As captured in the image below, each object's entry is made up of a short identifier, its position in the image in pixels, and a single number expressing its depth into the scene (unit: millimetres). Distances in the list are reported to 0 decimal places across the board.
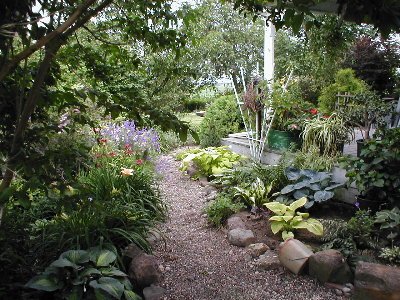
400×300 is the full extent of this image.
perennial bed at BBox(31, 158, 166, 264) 2678
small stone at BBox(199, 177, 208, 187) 5508
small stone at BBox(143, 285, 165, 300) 2500
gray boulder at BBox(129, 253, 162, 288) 2615
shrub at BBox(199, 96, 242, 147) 7367
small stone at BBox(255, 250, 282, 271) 3016
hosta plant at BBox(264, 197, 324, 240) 3307
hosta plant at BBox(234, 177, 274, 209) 4109
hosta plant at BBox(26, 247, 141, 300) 2031
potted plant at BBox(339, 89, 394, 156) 4363
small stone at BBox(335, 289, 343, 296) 2655
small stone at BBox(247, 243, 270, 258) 3230
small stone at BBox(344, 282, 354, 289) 2711
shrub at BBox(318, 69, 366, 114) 5922
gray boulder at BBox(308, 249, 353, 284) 2744
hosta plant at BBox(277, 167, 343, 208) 3717
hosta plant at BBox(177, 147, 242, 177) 5629
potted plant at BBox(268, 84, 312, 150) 5105
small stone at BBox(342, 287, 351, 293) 2666
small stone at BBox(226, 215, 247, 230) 3699
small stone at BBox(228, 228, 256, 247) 3410
